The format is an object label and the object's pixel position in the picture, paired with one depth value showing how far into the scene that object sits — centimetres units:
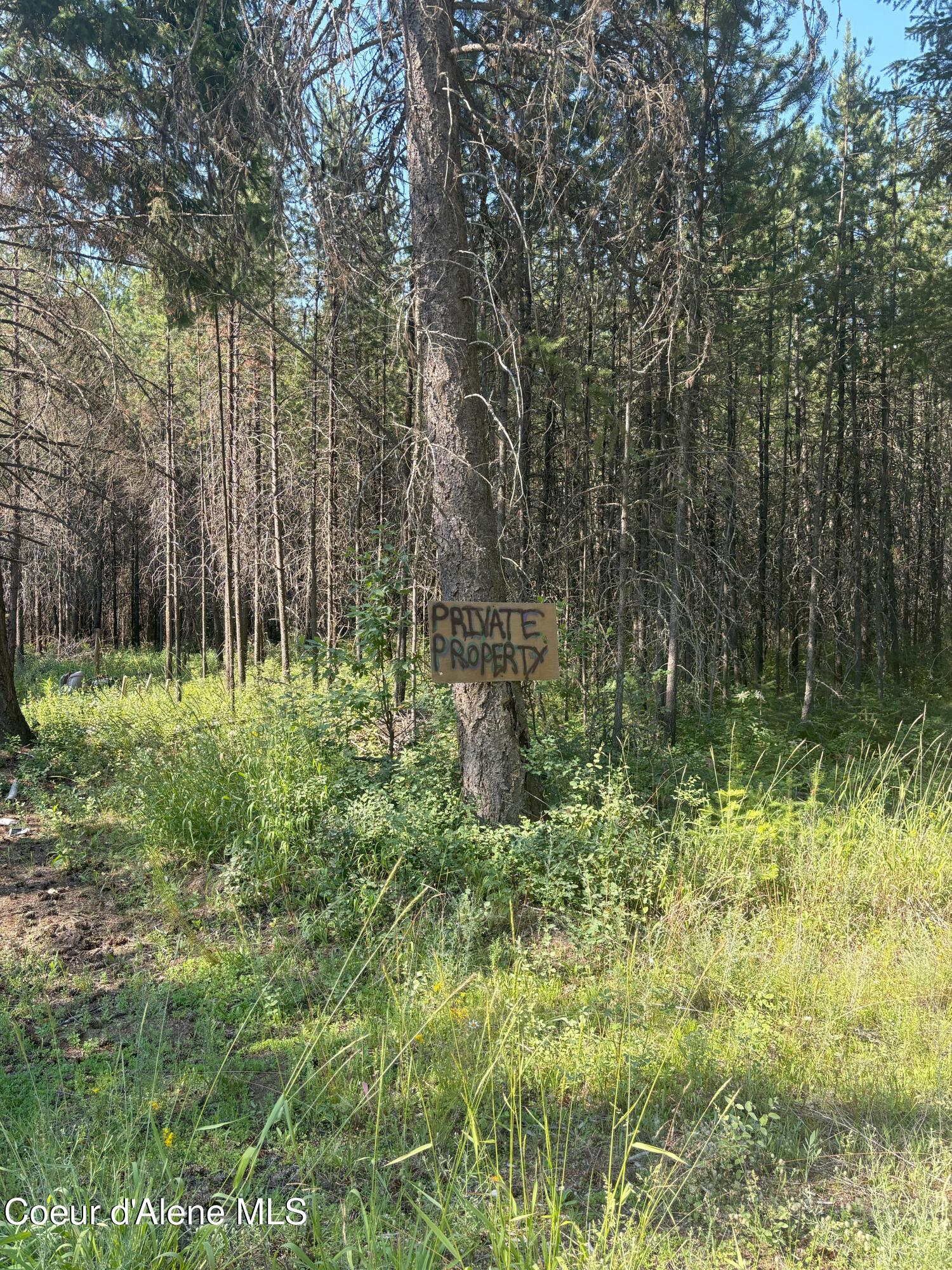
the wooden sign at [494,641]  443
